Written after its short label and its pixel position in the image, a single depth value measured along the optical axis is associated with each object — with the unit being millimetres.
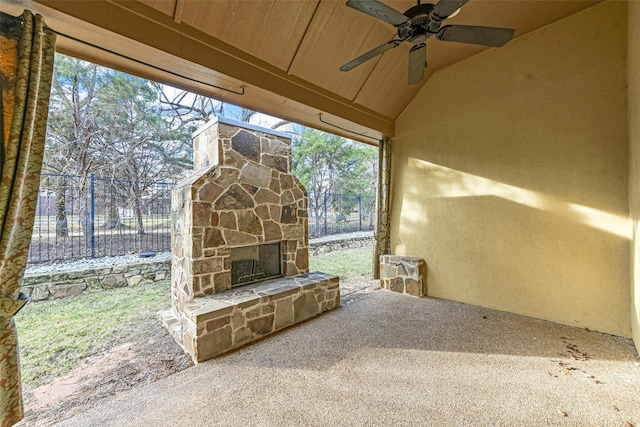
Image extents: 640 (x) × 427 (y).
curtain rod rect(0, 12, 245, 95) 1642
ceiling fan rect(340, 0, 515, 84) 1685
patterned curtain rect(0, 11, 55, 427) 1503
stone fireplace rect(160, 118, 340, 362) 2512
